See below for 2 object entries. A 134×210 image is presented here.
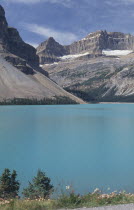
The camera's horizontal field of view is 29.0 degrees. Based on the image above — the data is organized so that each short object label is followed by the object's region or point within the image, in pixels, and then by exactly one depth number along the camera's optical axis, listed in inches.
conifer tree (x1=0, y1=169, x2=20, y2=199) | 631.8
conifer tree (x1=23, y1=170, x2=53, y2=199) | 605.5
